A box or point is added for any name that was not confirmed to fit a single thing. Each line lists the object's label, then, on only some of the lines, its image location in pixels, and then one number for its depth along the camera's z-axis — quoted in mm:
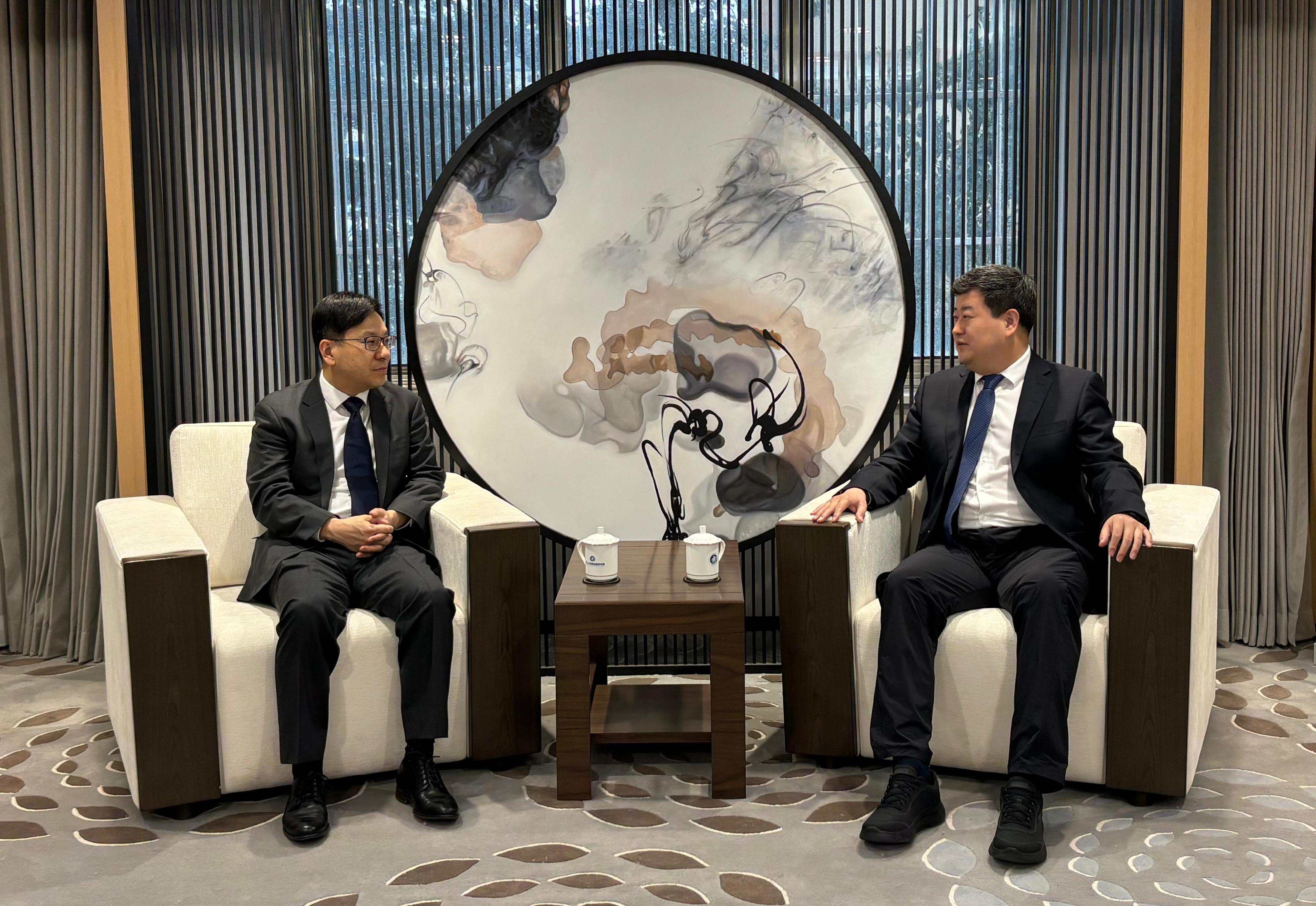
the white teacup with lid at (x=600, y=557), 2553
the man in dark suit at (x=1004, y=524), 2314
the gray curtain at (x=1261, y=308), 3320
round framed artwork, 3311
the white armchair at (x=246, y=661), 2344
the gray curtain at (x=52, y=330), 3309
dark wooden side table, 2436
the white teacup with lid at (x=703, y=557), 2553
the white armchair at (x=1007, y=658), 2344
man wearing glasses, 2395
